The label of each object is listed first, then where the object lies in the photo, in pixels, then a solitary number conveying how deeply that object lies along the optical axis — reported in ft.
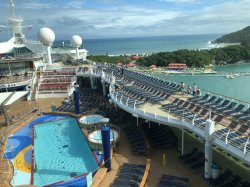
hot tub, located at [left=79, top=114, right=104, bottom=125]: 47.35
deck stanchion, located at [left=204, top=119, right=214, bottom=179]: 26.45
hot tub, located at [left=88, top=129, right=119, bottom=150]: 37.67
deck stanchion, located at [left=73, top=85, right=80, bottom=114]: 51.10
